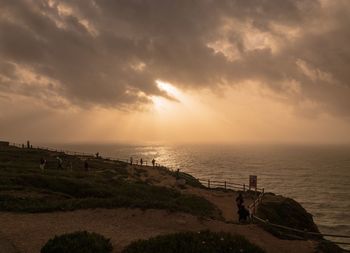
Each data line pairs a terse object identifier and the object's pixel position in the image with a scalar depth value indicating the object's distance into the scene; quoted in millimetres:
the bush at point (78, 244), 13214
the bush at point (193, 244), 13930
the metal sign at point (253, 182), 33531
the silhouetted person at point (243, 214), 23422
